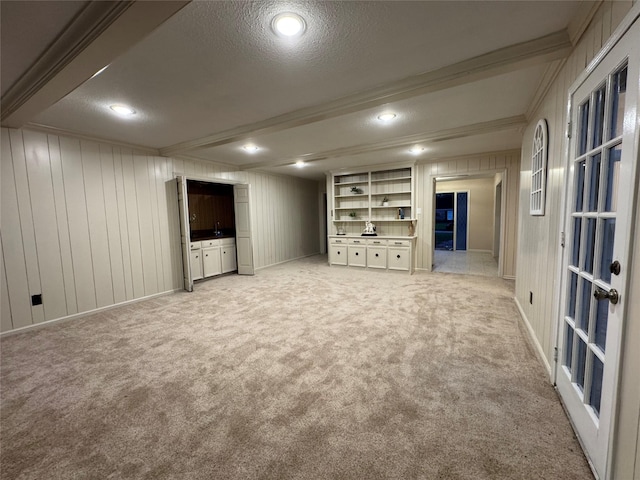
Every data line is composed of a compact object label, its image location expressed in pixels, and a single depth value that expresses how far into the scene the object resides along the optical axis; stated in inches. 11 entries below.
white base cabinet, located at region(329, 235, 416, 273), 212.1
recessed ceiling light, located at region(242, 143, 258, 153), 161.2
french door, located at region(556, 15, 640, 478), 42.7
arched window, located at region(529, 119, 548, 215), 88.3
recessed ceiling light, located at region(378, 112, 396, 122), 115.6
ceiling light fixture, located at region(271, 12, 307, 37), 58.8
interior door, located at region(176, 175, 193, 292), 172.9
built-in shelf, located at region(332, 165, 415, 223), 226.1
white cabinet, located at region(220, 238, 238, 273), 222.5
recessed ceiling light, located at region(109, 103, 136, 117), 101.8
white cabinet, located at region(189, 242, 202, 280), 196.5
